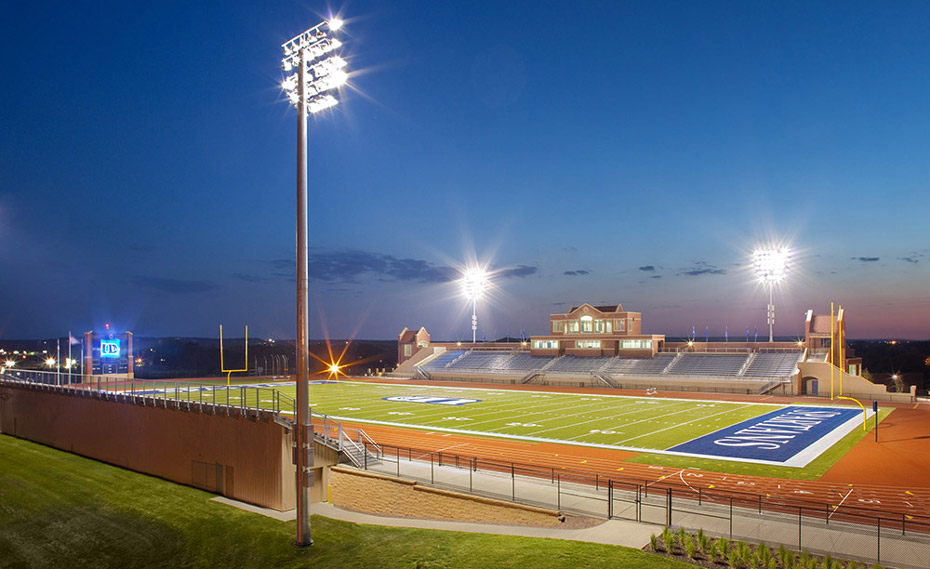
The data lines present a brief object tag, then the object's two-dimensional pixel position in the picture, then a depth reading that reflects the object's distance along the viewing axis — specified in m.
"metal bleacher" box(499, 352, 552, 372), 79.06
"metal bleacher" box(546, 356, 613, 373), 74.50
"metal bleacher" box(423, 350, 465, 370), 88.03
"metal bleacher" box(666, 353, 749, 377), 65.09
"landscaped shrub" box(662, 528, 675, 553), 13.05
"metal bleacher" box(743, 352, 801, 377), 60.53
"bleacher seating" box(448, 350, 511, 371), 83.06
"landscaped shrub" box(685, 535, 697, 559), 12.76
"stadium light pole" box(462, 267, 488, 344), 91.31
